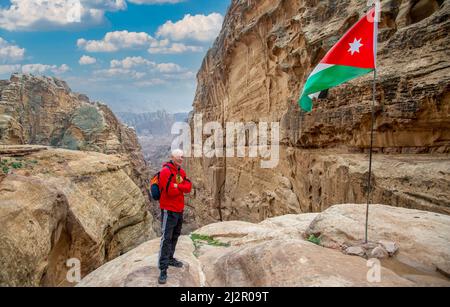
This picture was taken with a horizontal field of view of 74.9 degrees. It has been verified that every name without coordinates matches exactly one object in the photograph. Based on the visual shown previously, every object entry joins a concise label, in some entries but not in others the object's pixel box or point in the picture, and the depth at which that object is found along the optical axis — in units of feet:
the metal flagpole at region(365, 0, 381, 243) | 18.26
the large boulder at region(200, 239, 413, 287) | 14.10
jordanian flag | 19.57
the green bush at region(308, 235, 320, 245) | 20.62
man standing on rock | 16.50
